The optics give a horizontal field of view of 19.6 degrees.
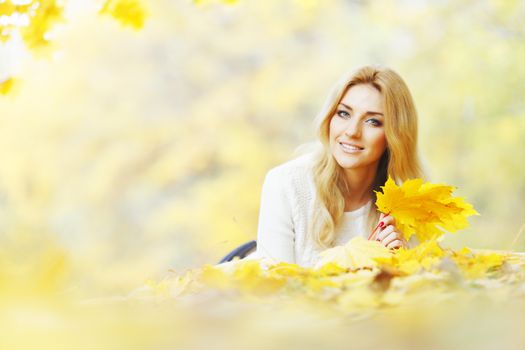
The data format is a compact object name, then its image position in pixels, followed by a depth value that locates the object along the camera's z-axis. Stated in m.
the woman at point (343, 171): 3.15
